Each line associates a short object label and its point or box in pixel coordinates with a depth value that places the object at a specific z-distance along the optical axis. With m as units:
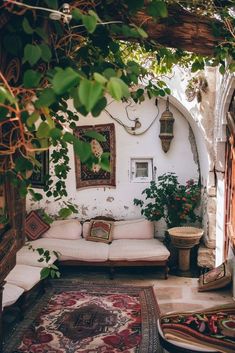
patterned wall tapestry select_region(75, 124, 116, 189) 6.62
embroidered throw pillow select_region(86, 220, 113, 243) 6.17
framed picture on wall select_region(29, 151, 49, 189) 6.10
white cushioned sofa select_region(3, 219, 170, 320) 4.74
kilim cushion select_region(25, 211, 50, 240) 6.16
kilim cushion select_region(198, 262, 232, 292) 4.96
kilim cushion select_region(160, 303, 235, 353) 2.90
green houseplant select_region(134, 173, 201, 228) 6.05
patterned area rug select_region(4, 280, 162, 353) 3.60
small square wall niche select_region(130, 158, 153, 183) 6.72
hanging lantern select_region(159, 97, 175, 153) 6.41
